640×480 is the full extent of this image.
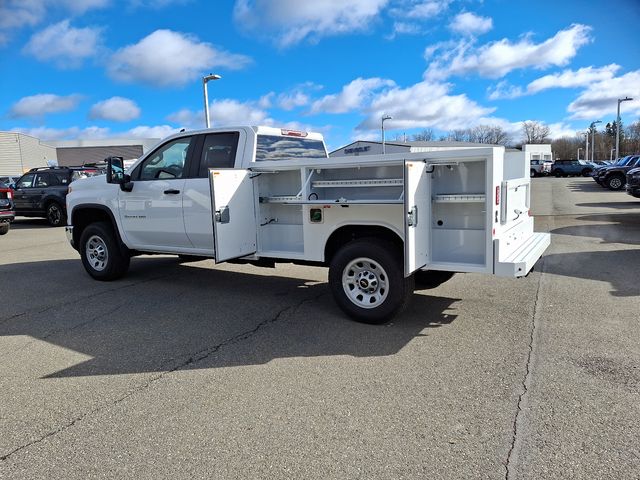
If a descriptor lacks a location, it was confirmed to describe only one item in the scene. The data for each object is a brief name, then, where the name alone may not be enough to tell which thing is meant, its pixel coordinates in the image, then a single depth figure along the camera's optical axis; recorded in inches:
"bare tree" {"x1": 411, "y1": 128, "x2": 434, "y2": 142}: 2877.7
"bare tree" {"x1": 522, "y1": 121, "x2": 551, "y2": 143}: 3823.8
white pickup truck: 186.2
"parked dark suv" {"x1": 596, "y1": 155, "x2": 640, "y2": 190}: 992.2
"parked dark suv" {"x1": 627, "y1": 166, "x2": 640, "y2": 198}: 588.1
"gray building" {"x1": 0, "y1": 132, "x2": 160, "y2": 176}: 2453.2
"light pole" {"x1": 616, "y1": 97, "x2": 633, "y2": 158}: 2029.2
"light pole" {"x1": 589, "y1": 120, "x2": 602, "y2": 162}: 3193.9
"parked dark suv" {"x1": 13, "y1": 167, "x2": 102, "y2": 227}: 677.3
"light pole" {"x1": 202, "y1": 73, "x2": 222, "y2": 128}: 798.0
